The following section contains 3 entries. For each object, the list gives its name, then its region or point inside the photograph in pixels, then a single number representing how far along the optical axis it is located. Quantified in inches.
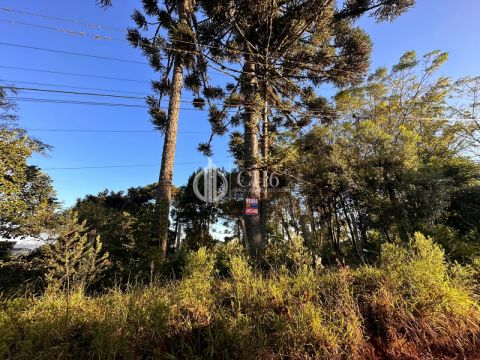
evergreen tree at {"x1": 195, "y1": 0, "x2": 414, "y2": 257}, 289.6
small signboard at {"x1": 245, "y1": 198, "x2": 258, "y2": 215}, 284.0
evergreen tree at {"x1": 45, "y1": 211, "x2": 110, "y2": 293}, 113.4
